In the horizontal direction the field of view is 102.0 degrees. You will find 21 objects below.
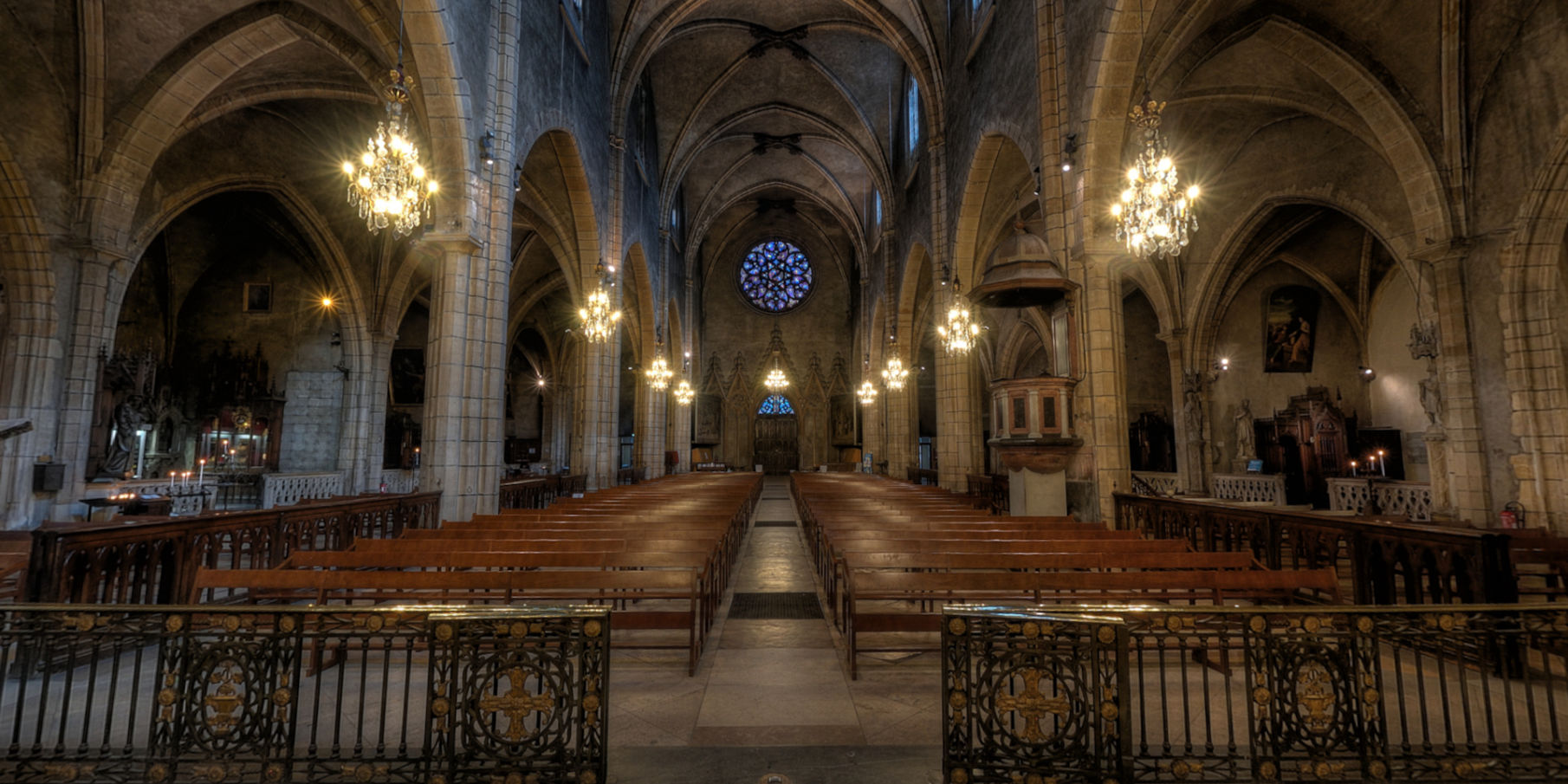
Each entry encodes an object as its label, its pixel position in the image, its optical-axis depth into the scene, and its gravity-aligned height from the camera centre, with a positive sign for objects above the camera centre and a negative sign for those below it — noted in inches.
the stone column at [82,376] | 396.5 +45.5
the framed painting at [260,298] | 741.9 +176.0
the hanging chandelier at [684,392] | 969.5 +90.9
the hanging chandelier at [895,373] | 741.3 +92.7
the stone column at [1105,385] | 333.1 +36.6
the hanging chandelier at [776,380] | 991.0 +113.3
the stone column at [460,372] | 340.8 +42.5
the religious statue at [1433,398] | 421.1 +38.7
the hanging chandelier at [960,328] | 496.4 +99.5
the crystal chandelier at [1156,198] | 255.0 +104.5
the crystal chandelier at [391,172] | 242.5 +108.4
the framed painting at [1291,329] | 725.9 +144.7
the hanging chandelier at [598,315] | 495.3 +107.4
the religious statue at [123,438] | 570.6 +8.8
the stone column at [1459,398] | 374.3 +34.9
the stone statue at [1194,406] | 730.2 +55.3
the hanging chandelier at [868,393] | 1003.3 +94.4
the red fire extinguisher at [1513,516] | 346.9 -32.6
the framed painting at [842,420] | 1294.3 +65.7
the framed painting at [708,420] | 1299.2 +64.3
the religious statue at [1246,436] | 730.8 +22.0
